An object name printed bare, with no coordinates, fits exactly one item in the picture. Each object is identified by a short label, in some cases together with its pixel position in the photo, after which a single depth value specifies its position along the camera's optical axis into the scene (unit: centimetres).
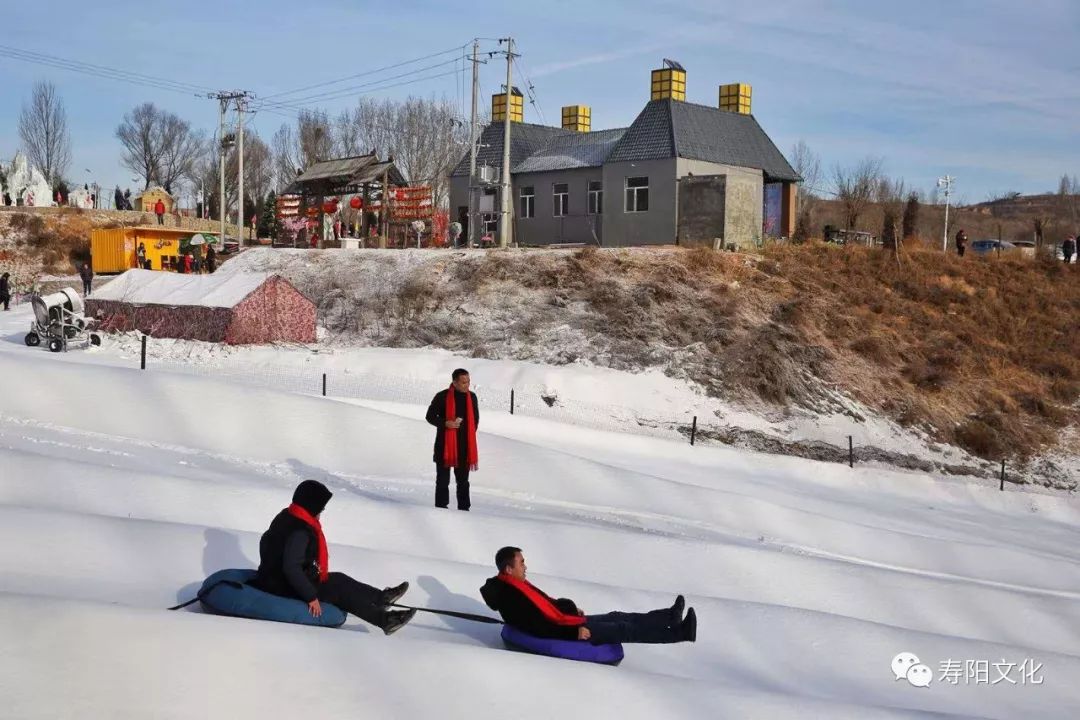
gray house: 3756
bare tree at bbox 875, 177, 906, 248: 3965
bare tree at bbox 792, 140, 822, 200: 8288
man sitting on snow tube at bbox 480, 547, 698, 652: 735
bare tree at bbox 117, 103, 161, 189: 8681
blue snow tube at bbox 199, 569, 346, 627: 719
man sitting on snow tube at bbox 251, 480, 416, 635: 720
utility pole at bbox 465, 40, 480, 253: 3856
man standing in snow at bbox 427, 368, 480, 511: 1151
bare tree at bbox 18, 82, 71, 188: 8212
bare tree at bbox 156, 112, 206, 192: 8750
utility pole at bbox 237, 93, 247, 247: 4497
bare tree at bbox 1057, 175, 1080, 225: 12369
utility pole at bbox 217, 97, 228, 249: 4919
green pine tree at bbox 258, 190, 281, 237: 6216
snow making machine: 2553
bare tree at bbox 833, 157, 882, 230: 4909
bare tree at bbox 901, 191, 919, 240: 4319
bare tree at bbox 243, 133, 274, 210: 8700
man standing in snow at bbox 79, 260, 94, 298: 3549
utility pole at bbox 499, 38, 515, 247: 3672
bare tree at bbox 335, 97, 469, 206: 7288
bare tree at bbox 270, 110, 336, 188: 7900
